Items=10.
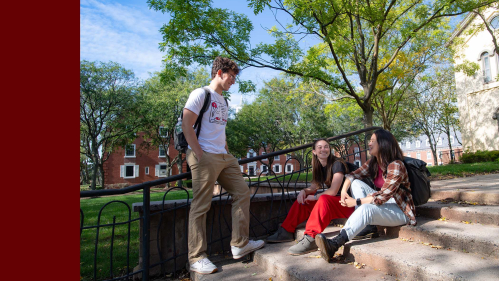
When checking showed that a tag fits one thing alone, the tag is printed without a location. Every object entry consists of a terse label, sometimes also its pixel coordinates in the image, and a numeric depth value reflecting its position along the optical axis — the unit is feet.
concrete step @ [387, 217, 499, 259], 8.57
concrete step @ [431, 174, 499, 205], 12.40
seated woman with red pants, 11.08
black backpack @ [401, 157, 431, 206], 11.19
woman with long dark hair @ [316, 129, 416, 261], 10.22
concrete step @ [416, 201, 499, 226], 10.31
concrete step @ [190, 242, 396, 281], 9.00
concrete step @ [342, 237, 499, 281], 7.55
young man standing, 10.33
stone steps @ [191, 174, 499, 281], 8.13
